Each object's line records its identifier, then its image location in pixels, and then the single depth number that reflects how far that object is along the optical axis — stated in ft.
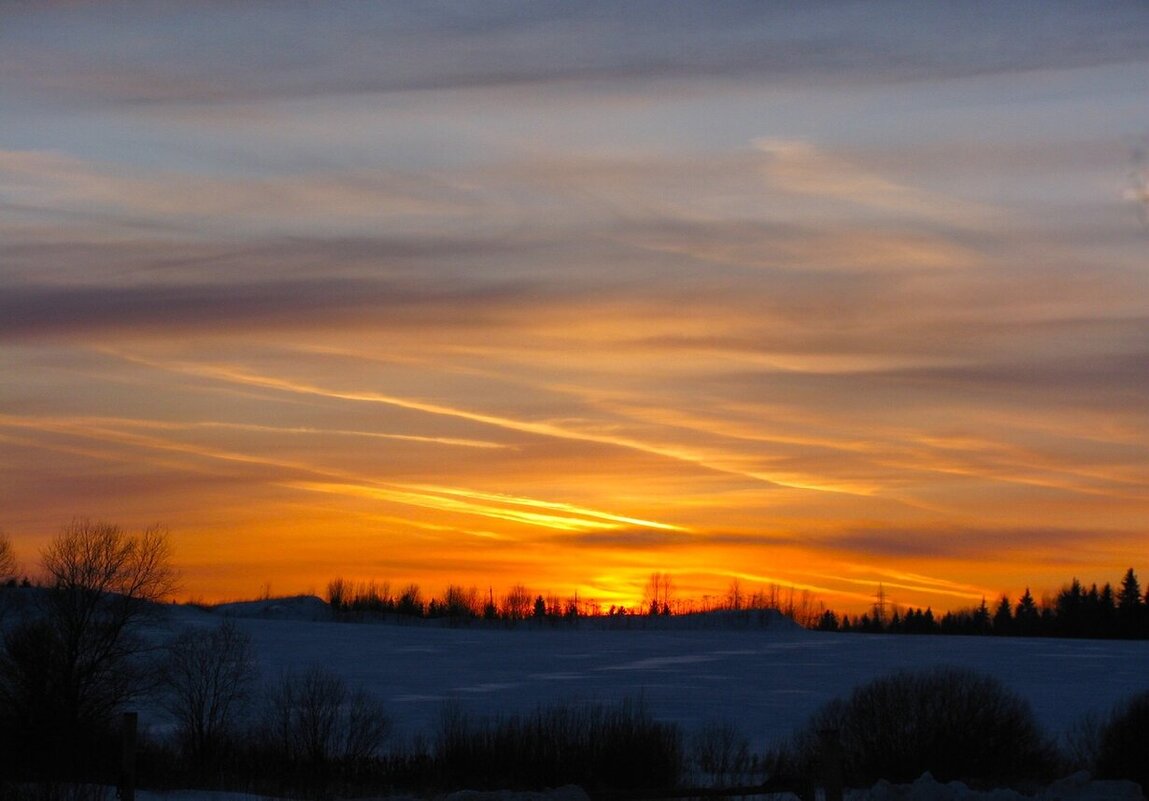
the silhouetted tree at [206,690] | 166.50
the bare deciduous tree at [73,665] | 164.96
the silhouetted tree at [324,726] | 151.94
